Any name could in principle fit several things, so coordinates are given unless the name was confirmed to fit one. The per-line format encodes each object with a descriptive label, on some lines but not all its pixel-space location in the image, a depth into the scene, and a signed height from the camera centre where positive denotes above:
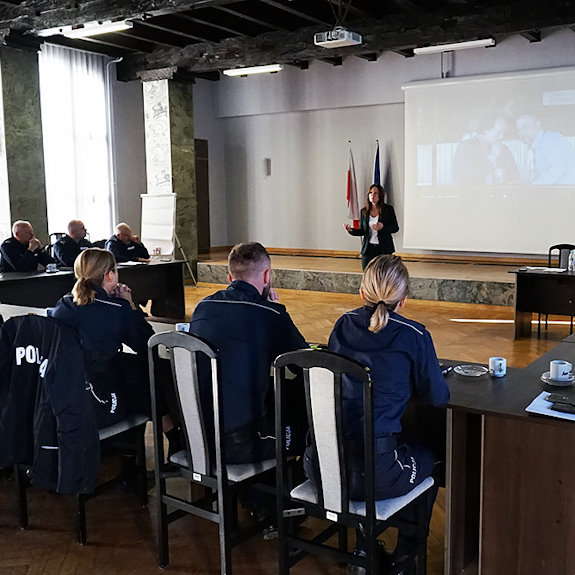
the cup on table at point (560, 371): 2.48 -0.64
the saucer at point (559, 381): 2.46 -0.67
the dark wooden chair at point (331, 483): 2.10 -0.92
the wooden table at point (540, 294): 6.26 -0.94
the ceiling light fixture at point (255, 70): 9.53 +1.83
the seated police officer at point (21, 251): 6.83 -0.47
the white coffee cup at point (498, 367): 2.63 -0.66
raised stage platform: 8.44 -1.07
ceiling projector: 6.89 +1.62
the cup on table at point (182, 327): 3.17 -0.59
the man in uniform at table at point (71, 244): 7.36 -0.44
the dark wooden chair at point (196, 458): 2.41 -0.96
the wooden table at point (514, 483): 2.16 -0.94
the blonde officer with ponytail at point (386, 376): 2.24 -0.59
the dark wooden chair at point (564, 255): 6.43 -0.57
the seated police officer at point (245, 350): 2.56 -0.57
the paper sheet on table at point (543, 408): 2.11 -0.68
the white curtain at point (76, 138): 9.95 +0.98
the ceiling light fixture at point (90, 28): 7.18 +1.88
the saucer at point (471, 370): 2.69 -0.69
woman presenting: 7.62 -0.31
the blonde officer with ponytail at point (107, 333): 2.93 -0.57
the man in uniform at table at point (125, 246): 7.73 -0.50
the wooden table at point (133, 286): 6.26 -0.83
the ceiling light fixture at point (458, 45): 8.04 +1.80
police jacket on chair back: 2.67 -0.81
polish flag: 11.58 +0.04
